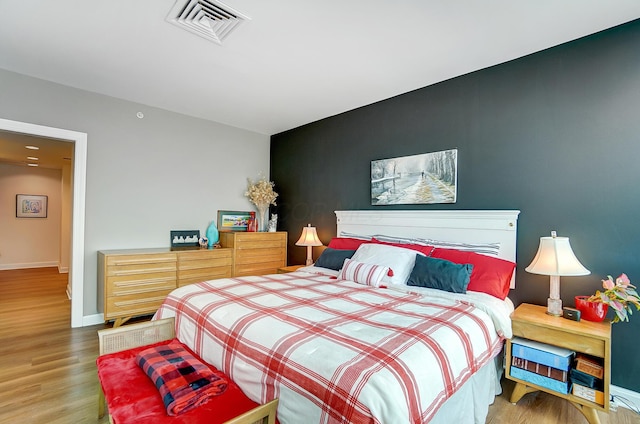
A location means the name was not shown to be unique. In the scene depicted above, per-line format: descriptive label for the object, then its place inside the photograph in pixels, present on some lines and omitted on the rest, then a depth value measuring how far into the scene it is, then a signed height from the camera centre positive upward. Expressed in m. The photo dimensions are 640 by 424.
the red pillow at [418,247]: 2.84 -0.30
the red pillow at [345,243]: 3.45 -0.32
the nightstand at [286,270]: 3.90 -0.71
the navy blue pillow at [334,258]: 3.15 -0.46
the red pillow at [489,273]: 2.28 -0.44
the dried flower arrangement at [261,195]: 4.71 +0.30
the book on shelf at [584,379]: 1.80 -0.97
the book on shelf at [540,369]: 1.90 -0.98
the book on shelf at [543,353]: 1.90 -0.88
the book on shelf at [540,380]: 1.89 -1.05
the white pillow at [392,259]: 2.61 -0.39
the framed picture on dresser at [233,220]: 4.50 -0.09
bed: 1.15 -0.59
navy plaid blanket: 1.30 -0.78
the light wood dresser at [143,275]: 3.17 -0.70
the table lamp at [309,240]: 4.03 -0.33
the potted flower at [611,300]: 1.85 -0.52
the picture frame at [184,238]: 4.04 -0.33
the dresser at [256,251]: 4.12 -0.52
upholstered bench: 1.23 -0.83
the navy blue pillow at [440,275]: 2.29 -0.46
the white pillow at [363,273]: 2.56 -0.50
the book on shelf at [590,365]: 1.81 -0.90
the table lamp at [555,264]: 2.02 -0.32
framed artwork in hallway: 6.71 +0.14
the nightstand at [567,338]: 1.77 -0.75
